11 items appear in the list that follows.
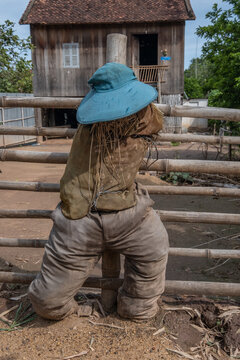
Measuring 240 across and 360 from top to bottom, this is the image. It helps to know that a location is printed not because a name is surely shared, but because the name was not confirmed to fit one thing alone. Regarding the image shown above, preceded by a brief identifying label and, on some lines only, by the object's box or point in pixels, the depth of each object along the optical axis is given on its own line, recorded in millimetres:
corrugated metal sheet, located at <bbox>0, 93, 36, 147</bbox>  14375
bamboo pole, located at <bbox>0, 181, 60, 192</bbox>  2807
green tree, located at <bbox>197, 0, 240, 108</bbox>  8516
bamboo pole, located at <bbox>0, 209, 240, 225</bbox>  2707
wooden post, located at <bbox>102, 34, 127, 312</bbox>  2496
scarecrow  1973
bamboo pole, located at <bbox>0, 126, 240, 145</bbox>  2697
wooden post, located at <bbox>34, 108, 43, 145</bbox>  15434
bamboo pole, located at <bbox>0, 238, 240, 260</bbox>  2670
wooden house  14383
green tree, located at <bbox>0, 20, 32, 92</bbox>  7355
